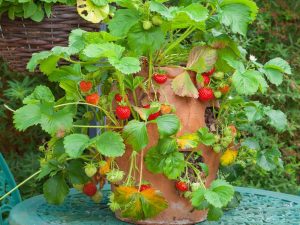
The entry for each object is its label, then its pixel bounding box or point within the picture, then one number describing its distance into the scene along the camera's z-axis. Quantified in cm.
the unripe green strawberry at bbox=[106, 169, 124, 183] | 135
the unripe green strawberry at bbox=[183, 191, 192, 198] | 140
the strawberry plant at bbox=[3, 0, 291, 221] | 133
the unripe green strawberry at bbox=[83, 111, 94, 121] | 155
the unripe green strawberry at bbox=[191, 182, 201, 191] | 138
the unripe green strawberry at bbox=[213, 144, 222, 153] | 146
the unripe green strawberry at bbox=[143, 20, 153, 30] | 132
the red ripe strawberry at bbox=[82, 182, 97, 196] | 153
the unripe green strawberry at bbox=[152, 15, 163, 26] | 133
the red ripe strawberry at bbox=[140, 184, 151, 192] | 136
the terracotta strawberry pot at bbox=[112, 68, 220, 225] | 141
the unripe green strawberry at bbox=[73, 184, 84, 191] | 154
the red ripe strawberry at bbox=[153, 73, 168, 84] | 139
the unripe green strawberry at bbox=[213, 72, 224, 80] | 145
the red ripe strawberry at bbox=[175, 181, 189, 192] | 140
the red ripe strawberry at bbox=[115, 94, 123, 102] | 140
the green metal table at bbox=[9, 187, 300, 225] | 144
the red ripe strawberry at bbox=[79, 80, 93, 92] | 145
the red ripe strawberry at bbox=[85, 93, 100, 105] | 142
